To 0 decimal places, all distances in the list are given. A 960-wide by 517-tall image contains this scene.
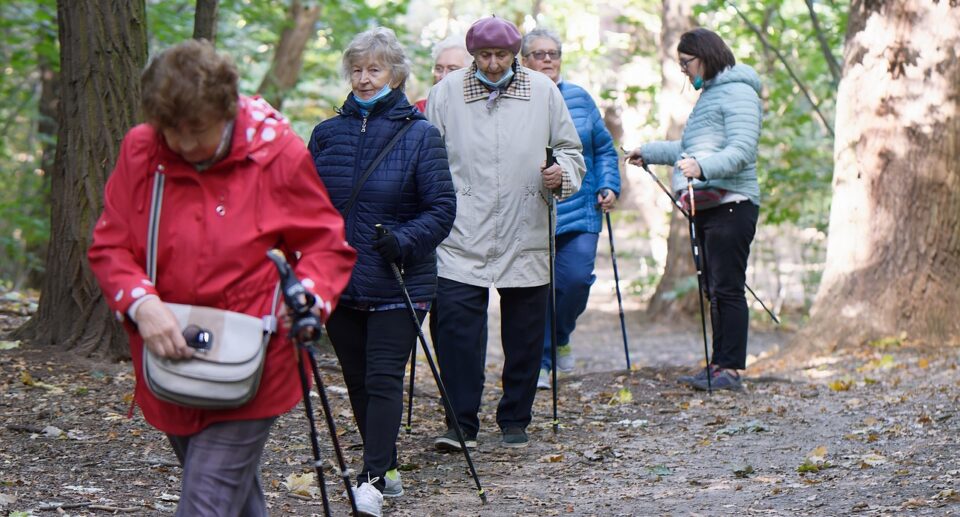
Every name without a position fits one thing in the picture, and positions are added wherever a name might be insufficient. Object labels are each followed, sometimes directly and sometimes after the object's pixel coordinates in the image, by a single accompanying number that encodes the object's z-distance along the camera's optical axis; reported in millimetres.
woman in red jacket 5906
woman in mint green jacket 14281
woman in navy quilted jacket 9336
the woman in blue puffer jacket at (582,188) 14984
